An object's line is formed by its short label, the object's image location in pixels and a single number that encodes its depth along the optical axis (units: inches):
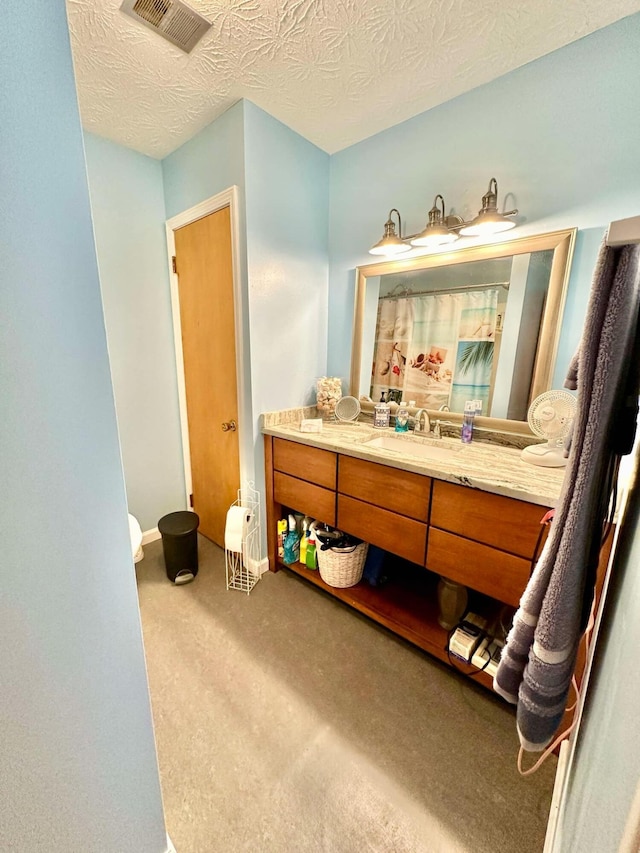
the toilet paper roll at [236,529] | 72.2
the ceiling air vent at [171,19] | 44.0
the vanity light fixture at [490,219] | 55.1
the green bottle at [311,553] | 76.2
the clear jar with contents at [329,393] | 81.5
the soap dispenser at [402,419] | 72.9
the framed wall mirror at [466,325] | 57.0
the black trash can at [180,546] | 74.5
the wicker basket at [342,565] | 69.0
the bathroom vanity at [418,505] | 44.9
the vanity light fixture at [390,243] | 66.6
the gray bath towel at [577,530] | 17.8
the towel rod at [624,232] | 15.2
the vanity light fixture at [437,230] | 61.1
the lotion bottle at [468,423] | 65.1
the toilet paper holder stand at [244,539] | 72.5
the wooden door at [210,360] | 73.5
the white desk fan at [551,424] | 51.8
